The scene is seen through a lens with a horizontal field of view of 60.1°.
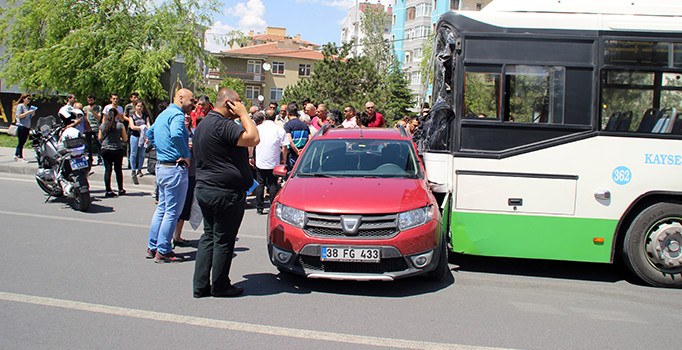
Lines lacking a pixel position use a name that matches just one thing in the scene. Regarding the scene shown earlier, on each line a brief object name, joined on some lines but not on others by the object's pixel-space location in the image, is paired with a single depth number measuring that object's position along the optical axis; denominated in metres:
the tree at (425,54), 52.73
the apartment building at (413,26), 75.87
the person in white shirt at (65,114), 10.41
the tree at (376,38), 72.50
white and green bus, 6.74
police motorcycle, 9.98
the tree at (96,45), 21.06
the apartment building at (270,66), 82.50
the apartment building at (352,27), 84.25
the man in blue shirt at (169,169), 7.04
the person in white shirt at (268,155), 10.68
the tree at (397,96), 47.08
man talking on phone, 5.64
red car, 5.91
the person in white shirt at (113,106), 11.53
